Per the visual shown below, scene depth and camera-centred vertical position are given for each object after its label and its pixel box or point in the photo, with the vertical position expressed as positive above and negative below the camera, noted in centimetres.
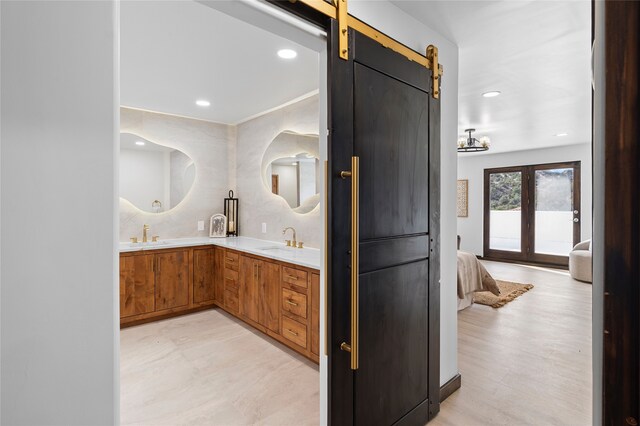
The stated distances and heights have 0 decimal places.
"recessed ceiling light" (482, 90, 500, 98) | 368 +132
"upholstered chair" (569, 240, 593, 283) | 578 -87
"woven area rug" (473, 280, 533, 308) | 469 -125
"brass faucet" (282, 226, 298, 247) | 396 -31
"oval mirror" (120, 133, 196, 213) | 422 +49
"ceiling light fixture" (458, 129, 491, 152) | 549 +113
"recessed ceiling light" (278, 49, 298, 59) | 262 +126
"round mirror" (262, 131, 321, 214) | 384 +51
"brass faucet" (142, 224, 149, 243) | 427 -27
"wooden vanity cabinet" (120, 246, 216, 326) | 372 -85
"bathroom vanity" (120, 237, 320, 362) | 298 -79
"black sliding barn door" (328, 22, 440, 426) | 146 -13
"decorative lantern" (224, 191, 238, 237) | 495 -3
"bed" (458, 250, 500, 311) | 432 -93
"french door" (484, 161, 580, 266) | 713 +0
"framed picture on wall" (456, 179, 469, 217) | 871 +39
